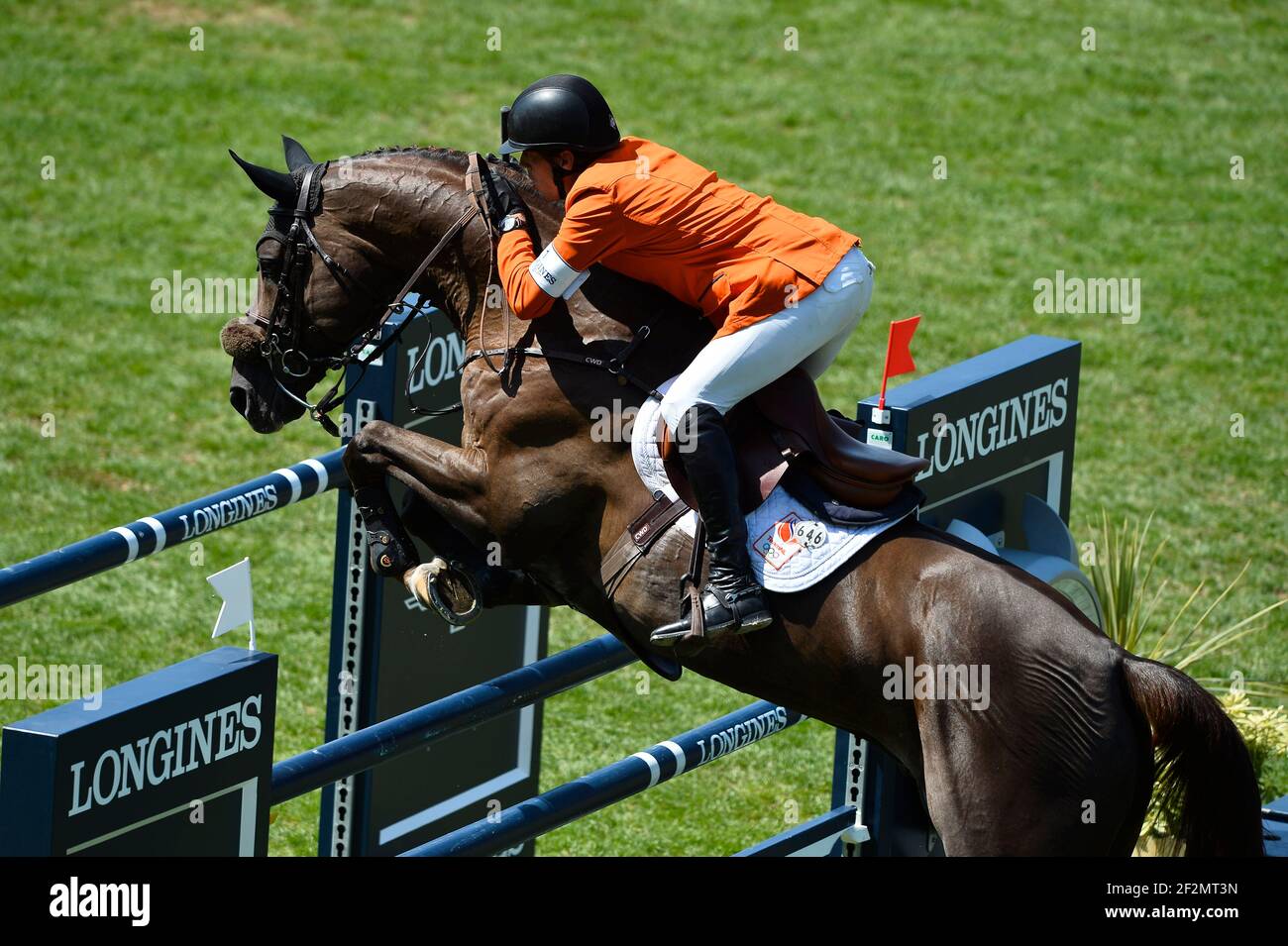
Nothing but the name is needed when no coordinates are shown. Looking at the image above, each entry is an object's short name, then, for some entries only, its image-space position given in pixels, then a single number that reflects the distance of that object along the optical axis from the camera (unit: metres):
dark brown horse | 9.94
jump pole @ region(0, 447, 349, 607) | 10.48
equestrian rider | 10.20
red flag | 11.89
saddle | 10.34
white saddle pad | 10.23
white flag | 9.84
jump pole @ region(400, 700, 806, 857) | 10.21
